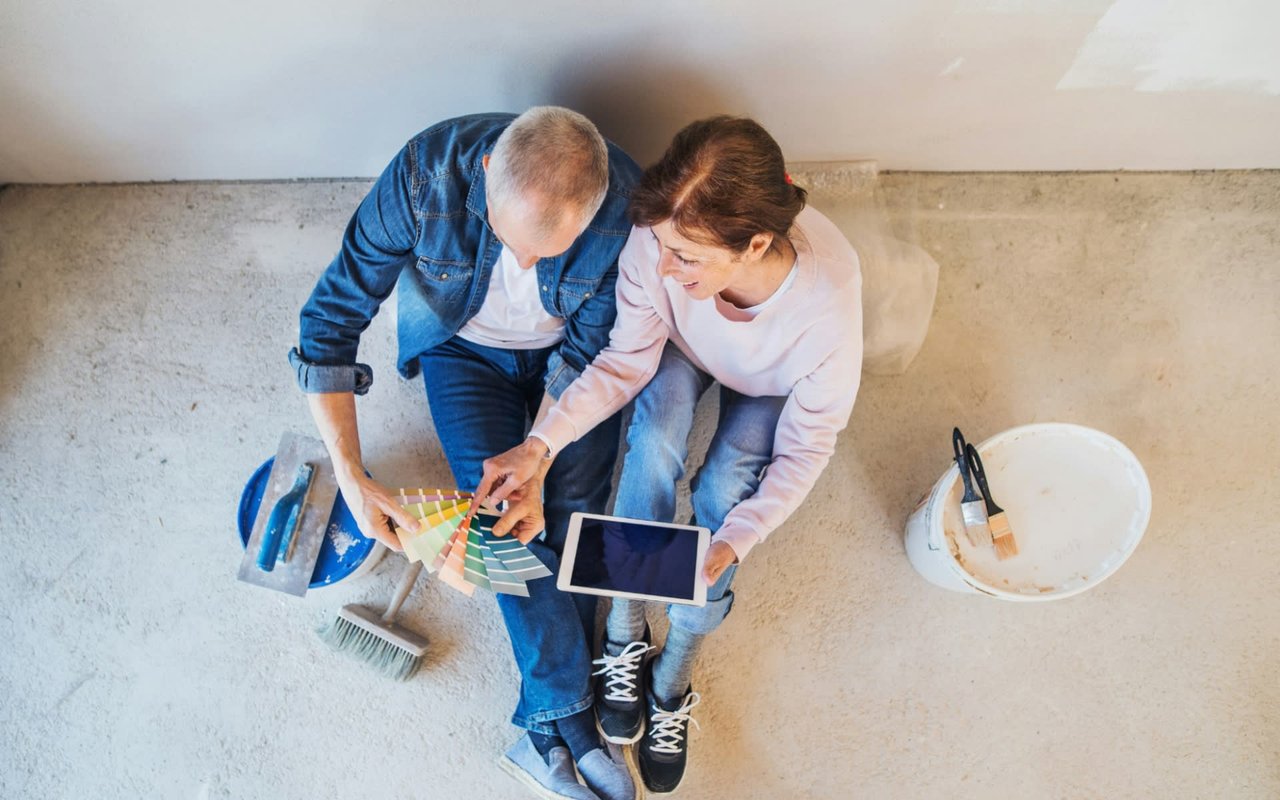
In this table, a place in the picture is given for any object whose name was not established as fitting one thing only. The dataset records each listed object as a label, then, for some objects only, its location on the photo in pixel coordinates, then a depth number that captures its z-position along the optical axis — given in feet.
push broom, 4.97
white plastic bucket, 4.50
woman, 3.40
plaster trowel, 4.85
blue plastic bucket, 4.92
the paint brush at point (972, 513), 4.51
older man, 3.51
